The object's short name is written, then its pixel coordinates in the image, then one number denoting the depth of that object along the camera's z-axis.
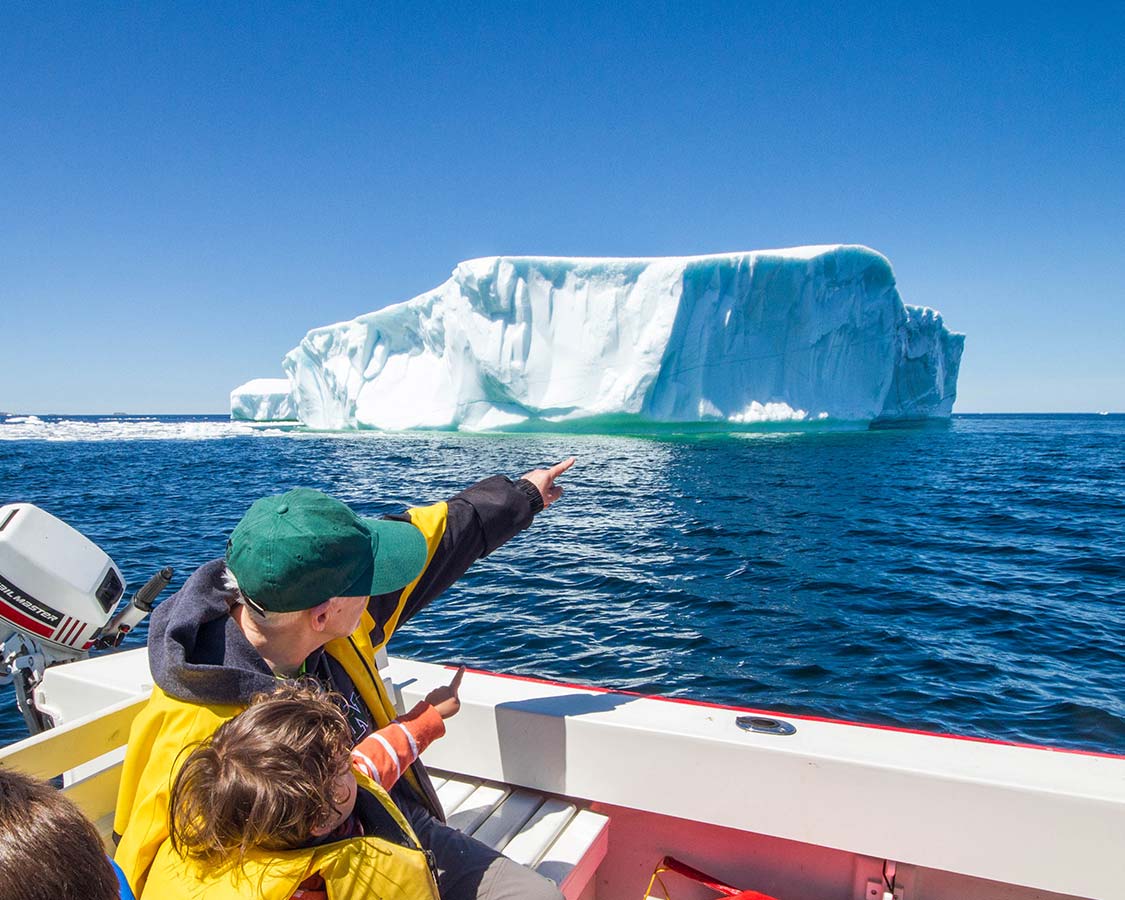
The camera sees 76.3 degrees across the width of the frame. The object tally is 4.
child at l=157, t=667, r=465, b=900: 0.79
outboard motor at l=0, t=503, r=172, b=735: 2.09
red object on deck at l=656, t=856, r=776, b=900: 1.50
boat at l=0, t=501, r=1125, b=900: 1.31
